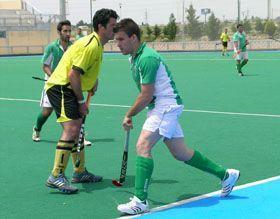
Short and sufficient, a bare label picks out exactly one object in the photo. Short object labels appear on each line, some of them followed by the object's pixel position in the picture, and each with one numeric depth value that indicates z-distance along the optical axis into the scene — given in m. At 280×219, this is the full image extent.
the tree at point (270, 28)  56.35
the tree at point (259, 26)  63.47
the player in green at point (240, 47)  23.50
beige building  60.01
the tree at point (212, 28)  60.00
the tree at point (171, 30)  64.31
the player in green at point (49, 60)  9.49
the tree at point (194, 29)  60.56
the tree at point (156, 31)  68.01
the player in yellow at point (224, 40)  42.80
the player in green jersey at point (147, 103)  5.69
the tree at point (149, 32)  66.56
